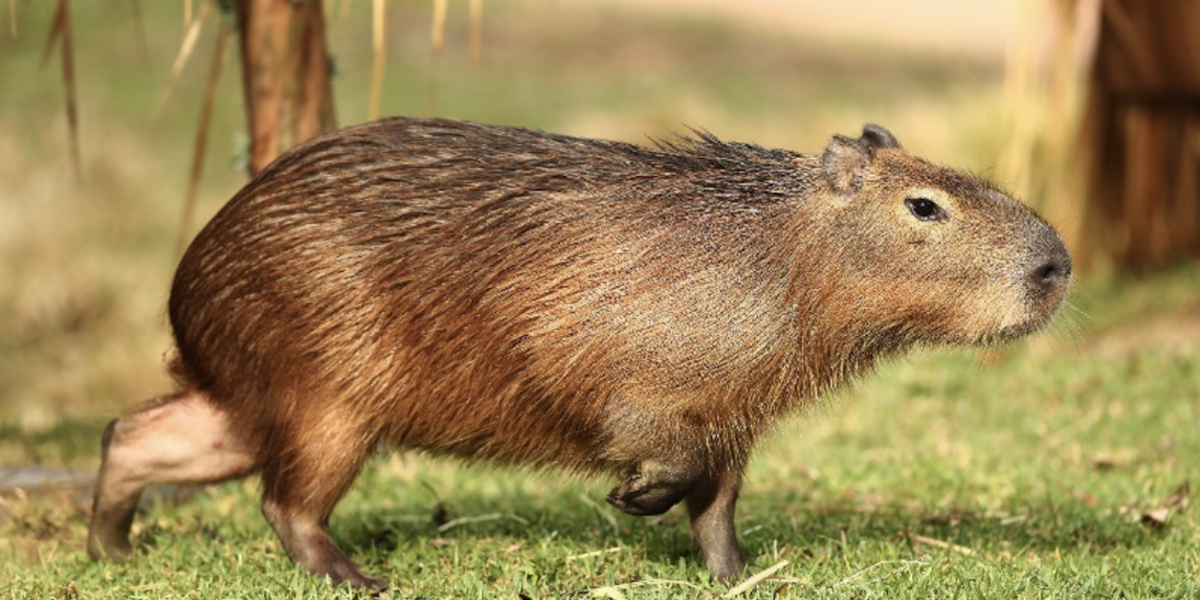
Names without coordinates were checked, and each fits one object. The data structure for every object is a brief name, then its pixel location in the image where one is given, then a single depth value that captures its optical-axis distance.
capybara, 8.54
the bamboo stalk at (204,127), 10.92
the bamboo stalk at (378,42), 10.91
